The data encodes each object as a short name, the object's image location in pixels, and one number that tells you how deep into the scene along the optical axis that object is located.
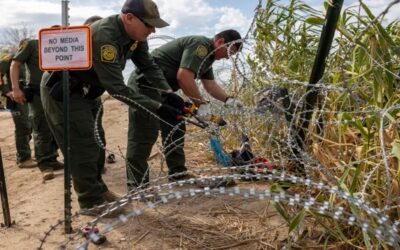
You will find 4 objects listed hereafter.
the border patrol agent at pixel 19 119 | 5.25
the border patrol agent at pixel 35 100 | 4.46
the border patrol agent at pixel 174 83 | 3.53
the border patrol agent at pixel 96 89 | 2.84
